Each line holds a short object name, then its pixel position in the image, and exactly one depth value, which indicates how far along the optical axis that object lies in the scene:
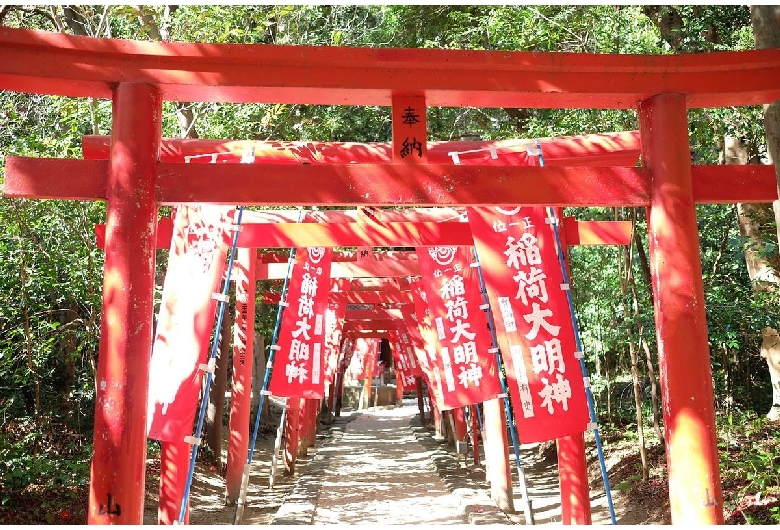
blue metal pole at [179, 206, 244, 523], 5.38
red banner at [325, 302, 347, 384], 13.71
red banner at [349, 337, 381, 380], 30.38
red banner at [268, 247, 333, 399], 9.02
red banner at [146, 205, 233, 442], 5.56
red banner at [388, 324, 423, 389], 18.56
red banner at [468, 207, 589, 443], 5.19
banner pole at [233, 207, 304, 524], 8.41
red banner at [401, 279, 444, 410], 8.84
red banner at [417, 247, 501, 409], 7.77
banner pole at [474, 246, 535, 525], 7.02
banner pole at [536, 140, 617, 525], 5.23
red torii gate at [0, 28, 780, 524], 4.34
